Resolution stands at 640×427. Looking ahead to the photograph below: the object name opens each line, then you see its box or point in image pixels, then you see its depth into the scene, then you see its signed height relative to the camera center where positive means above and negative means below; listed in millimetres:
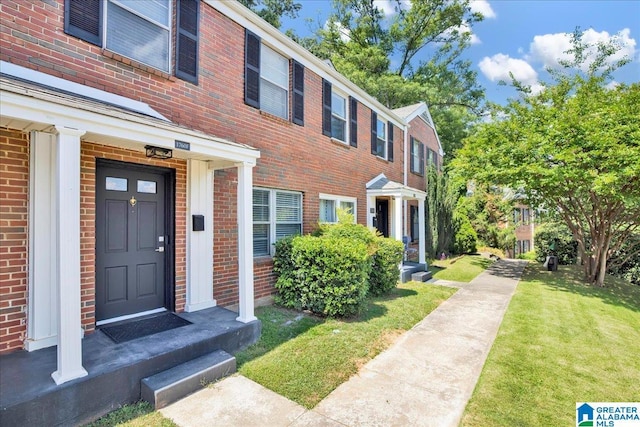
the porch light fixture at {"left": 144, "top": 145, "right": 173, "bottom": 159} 4406 +883
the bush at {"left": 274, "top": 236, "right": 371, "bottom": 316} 5680 -1104
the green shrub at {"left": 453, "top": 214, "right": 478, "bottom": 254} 16609 -1190
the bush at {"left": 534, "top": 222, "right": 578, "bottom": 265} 14945 -1392
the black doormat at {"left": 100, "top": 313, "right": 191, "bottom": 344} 4027 -1513
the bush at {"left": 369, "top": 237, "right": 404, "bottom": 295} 7676 -1301
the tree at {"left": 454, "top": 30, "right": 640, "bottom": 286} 8031 +1654
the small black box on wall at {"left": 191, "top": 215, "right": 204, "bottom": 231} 5180 -112
